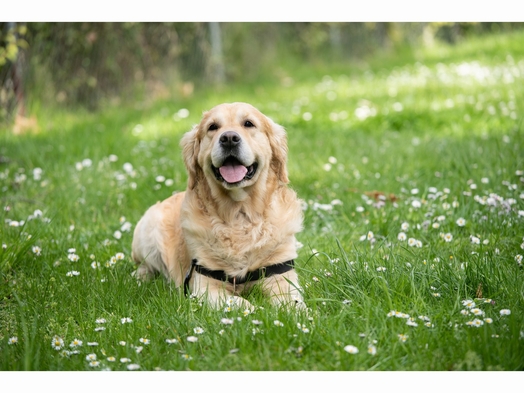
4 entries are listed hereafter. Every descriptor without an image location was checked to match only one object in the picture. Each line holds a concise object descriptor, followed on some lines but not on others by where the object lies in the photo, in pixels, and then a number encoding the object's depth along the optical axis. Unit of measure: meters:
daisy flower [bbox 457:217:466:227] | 4.23
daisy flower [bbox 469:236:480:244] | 3.86
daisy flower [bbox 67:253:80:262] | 3.98
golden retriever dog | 3.54
